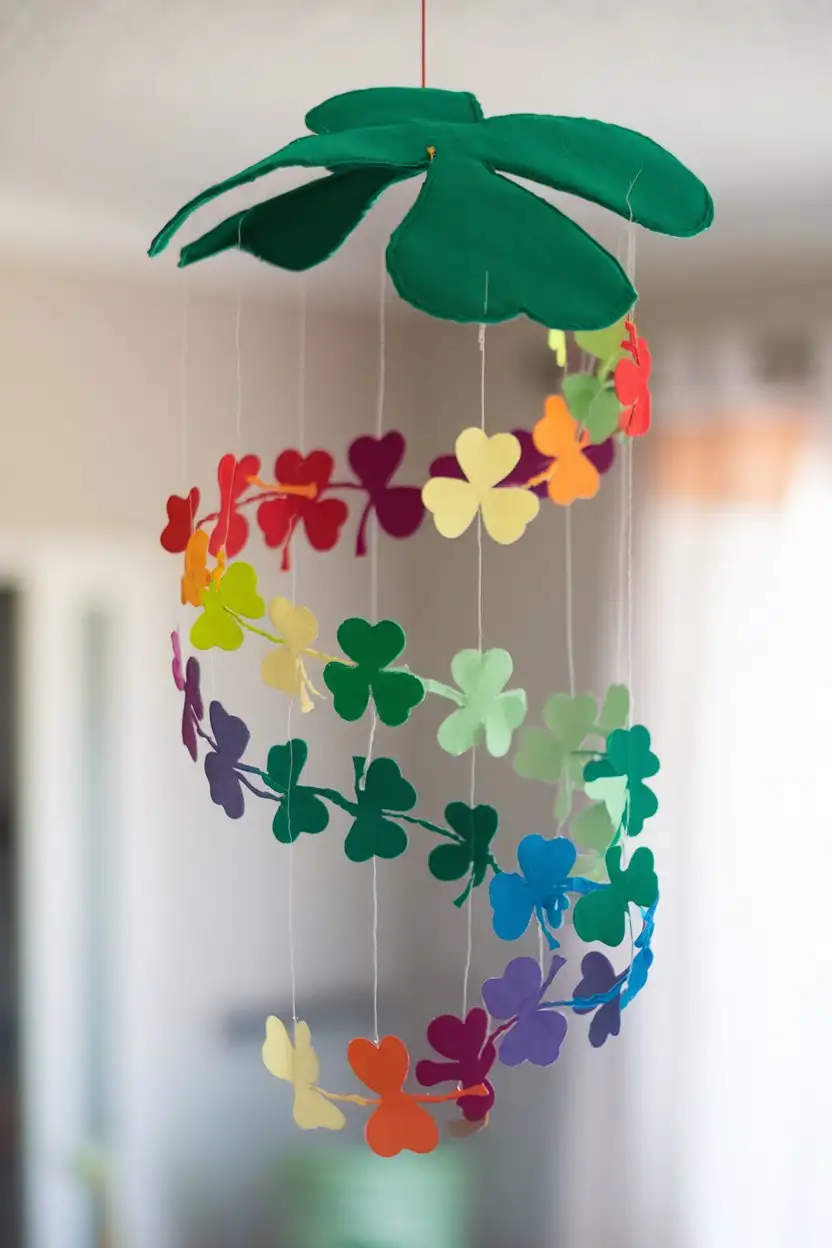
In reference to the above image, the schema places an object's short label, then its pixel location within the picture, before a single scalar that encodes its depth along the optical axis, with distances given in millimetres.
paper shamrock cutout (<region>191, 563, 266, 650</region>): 1712
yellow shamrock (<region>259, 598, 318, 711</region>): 1687
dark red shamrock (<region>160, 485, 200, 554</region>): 1810
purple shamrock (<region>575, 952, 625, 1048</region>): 1694
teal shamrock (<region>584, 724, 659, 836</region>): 1712
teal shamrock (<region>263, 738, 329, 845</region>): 1659
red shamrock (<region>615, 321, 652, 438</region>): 1722
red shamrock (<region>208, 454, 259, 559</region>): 1784
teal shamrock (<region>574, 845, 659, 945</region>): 1650
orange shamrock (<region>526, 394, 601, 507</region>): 1824
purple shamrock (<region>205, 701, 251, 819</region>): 1733
